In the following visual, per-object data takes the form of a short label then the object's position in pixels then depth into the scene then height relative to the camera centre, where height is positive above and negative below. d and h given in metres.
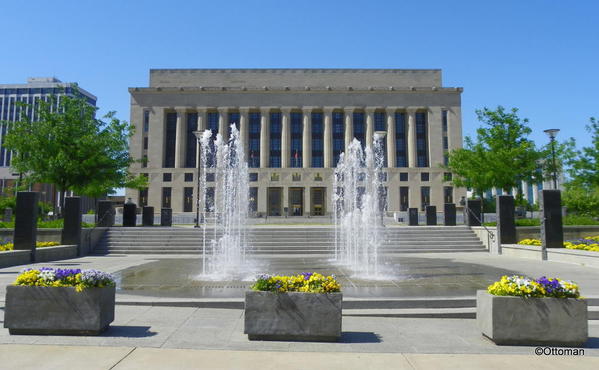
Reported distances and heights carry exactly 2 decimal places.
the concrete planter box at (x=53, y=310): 5.91 -1.44
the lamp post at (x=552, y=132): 23.44 +4.70
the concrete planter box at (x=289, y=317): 5.82 -1.50
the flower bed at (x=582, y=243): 16.83 -1.38
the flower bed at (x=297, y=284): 5.90 -1.06
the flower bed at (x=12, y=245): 16.08 -1.47
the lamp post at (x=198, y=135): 29.59 +6.01
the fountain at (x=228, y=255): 12.78 -1.89
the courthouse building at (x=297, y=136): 63.41 +12.45
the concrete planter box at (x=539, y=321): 5.55 -1.48
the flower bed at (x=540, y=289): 5.64 -1.06
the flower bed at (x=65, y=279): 5.98 -1.00
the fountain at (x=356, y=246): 13.57 -1.74
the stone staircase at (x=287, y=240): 21.33 -1.57
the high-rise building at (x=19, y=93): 130.40 +40.63
